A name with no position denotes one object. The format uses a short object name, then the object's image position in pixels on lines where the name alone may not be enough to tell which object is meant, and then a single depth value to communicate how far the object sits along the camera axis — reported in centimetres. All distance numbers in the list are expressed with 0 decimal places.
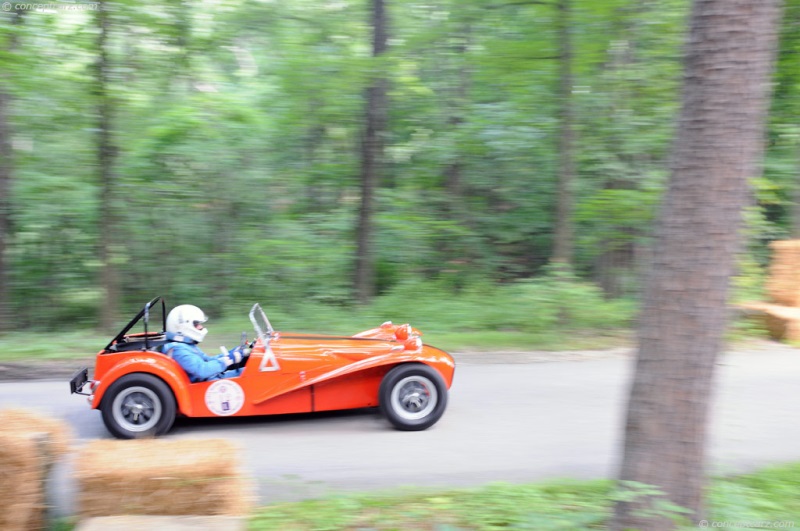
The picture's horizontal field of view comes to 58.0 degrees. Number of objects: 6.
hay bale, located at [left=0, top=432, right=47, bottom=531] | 410
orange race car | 656
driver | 671
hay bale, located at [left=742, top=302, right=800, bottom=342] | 1103
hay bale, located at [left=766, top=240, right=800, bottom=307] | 1232
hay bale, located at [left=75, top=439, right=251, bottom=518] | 400
